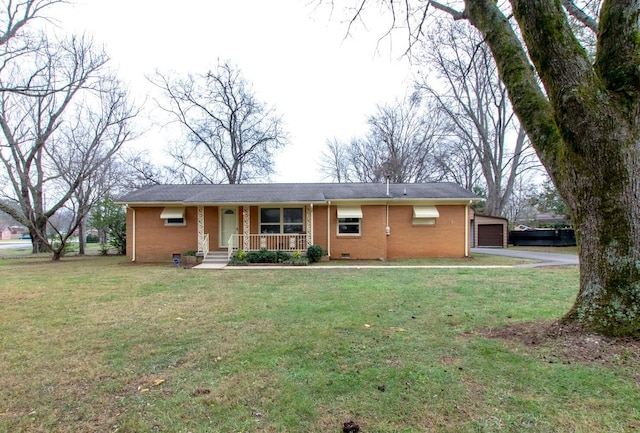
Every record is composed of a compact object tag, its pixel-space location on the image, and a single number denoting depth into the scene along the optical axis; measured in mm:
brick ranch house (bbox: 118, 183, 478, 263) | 15289
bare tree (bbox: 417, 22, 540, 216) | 25891
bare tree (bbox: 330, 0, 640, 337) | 3529
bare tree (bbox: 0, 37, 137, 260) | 17953
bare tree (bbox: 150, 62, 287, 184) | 28047
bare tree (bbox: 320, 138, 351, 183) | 37750
